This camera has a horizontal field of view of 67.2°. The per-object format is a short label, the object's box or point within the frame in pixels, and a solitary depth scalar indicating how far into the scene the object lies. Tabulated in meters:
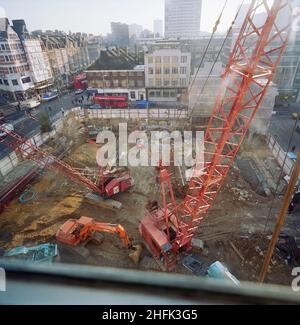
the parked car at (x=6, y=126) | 23.77
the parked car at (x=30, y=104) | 33.41
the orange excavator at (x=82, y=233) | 11.37
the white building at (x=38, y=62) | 36.17
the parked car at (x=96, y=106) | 33.53
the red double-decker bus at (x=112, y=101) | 33.72
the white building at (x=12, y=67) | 32.44
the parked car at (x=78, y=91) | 40.50
